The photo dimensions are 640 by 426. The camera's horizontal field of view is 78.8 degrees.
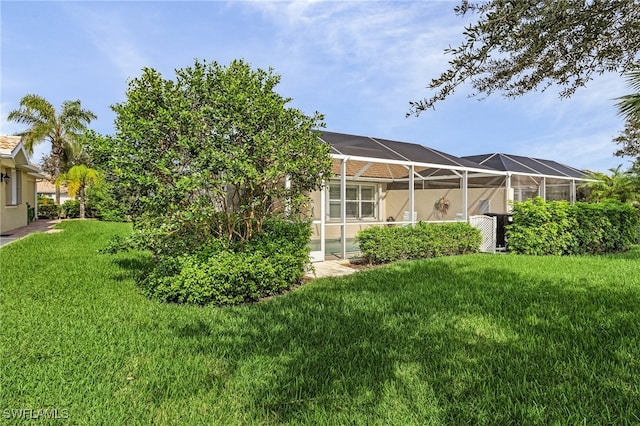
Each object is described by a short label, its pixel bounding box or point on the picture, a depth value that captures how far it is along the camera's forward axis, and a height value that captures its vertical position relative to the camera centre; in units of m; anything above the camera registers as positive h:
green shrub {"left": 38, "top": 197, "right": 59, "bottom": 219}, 28.67 +0.05
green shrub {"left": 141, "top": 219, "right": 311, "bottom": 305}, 6.20 -1.02
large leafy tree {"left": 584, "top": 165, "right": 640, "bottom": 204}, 19.49 +1.49
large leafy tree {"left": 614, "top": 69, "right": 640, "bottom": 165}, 7.60 +2.62
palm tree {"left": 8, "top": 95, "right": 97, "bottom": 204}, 28.31 +6.65
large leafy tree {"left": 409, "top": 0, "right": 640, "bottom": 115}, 2.76 +1.30
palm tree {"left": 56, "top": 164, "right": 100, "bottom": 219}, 25.78 +2.16
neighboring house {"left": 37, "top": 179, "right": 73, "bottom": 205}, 53.28 +2.94
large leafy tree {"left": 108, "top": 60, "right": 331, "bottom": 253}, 6.15 +1.00
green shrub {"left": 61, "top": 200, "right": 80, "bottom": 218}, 29.28 +0.22
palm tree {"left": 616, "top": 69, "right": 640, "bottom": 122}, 9.14 +2.60
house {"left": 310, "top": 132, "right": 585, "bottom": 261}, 14.15 +1.35
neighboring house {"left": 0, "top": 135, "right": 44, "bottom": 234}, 15.90 +1.38
